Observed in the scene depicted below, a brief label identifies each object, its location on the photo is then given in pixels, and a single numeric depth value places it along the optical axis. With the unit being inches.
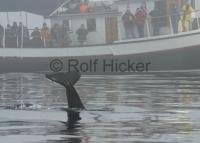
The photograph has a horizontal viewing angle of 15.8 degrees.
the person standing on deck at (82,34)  1648.4
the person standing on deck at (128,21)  1541.6
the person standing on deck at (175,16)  1566.8
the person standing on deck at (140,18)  1526.8
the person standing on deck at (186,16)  1514.6
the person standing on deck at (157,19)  1581.3
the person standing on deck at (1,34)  1754.4
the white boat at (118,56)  1638.8
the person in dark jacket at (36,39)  1709.4
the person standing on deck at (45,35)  1679.4
